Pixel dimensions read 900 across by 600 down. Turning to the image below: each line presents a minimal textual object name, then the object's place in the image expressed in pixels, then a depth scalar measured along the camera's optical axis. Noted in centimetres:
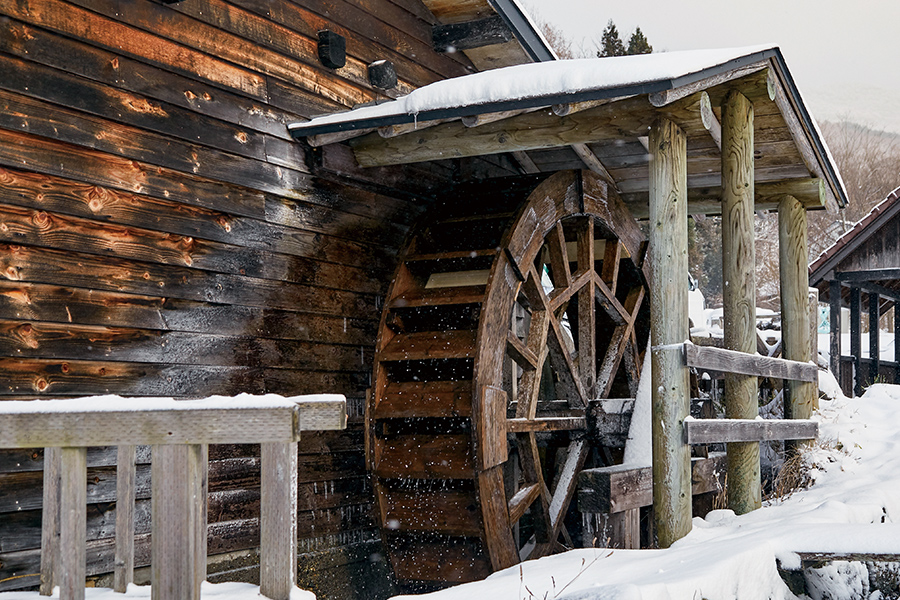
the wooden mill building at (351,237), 418
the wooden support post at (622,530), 498
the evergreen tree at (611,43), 2556
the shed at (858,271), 1268
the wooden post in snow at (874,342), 1479
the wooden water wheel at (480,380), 530
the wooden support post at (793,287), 732
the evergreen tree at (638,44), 2508
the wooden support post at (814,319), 1048
